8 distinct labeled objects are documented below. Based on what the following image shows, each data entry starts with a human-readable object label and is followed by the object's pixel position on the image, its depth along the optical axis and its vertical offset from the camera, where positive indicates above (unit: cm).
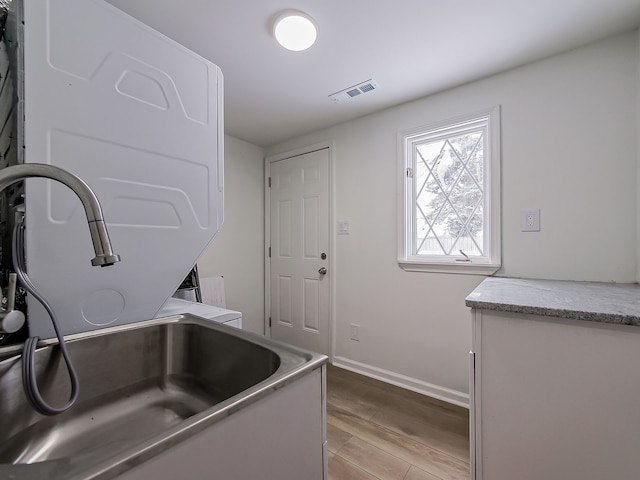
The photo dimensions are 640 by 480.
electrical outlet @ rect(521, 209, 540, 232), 171 +12
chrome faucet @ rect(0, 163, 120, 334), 49 +9
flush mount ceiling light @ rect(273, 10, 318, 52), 137 +109
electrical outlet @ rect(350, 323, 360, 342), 246 -81
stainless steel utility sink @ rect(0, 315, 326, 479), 63 -38
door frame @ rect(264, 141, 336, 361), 262 +12
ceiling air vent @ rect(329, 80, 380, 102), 195 +108
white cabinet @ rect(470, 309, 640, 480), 87 -54
